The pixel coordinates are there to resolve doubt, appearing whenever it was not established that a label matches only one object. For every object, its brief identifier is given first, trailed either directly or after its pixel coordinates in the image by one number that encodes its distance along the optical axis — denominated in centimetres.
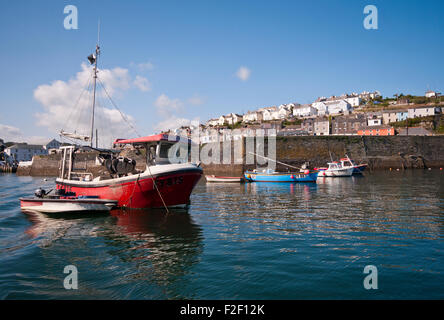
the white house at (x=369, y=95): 13541
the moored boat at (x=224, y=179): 3781
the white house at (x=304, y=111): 12412
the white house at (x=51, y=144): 10534
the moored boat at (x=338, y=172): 4400
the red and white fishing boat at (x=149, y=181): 1437
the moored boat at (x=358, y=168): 4887
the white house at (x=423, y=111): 8662
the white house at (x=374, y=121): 8725
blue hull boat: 3462
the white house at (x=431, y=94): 11806
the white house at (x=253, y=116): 13388
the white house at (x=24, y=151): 9556
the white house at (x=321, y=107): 12550
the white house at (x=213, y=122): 14388
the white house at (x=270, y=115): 13090
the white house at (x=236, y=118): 13525
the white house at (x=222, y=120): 14008
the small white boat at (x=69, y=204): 1423
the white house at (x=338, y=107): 11806
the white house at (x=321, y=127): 8819
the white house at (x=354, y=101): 12407
